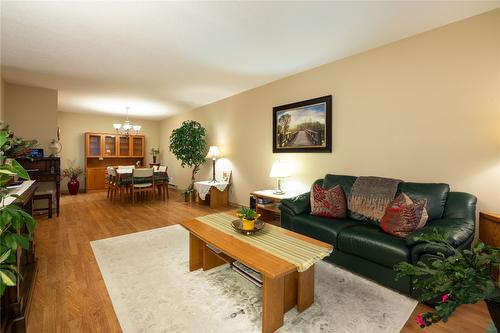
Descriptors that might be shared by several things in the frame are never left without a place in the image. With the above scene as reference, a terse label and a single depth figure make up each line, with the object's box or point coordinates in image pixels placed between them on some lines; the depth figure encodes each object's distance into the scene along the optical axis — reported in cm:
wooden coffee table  147
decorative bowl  204
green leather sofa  181
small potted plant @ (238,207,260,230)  204
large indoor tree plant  548
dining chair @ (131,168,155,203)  531
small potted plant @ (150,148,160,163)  790
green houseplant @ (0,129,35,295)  82
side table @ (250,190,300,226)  355
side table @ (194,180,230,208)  490
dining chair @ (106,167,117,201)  556
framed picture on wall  332
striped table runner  157
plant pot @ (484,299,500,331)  76
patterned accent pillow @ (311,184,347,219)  267
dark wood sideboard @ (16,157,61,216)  399
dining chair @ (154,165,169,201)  575
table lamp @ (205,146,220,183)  522
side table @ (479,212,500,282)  193
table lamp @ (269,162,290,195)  364
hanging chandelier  755
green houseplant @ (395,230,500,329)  71
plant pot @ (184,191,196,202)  547
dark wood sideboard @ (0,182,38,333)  139
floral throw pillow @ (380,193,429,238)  203
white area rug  158
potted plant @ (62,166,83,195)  641
